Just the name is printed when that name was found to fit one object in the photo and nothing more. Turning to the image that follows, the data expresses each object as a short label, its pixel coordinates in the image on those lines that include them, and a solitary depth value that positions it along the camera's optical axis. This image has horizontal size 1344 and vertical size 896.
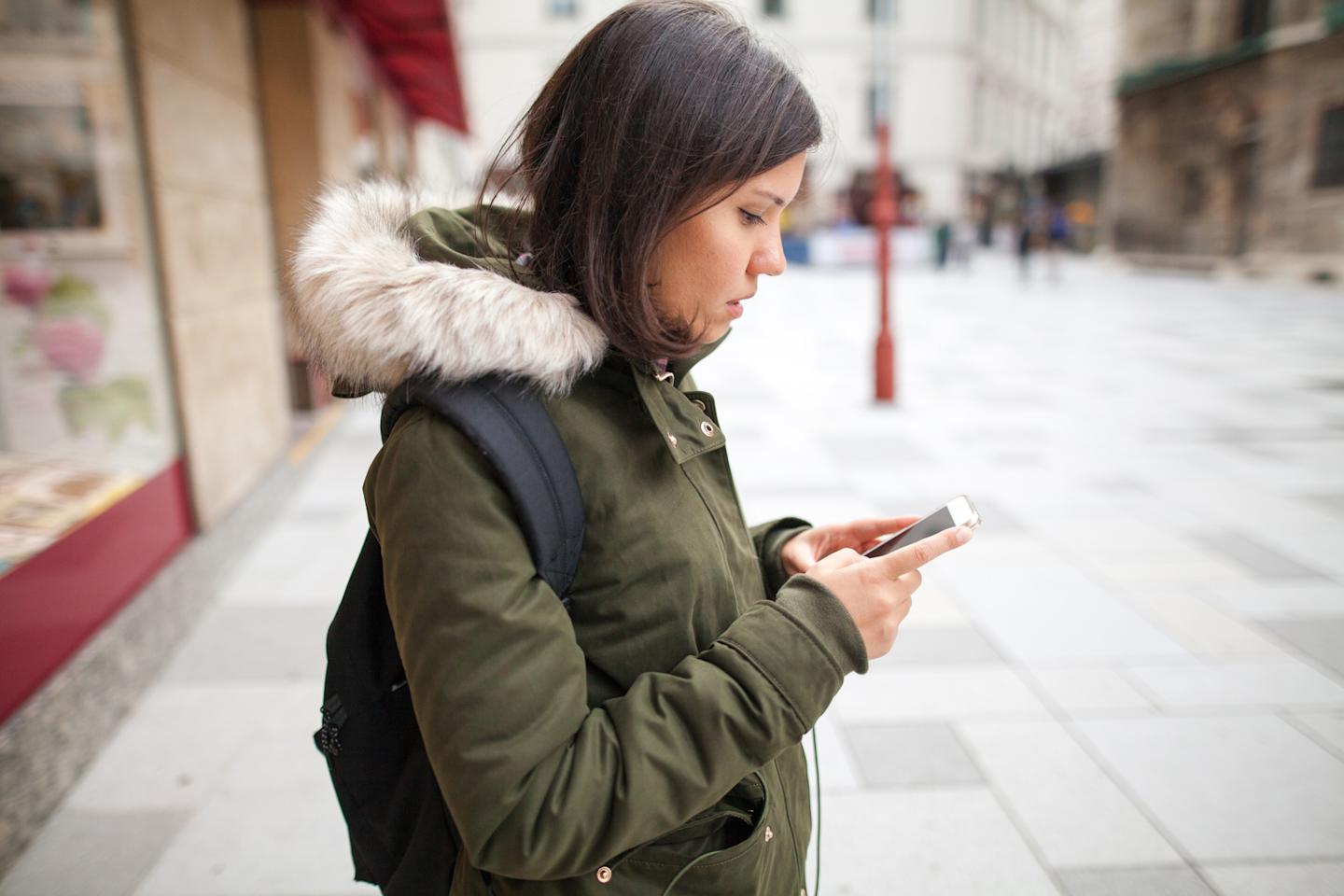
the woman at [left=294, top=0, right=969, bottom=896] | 0.88
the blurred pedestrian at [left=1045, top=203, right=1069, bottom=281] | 20.27
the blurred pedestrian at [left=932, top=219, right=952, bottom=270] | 23.64
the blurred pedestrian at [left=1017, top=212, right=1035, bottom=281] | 20.16
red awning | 8.12
